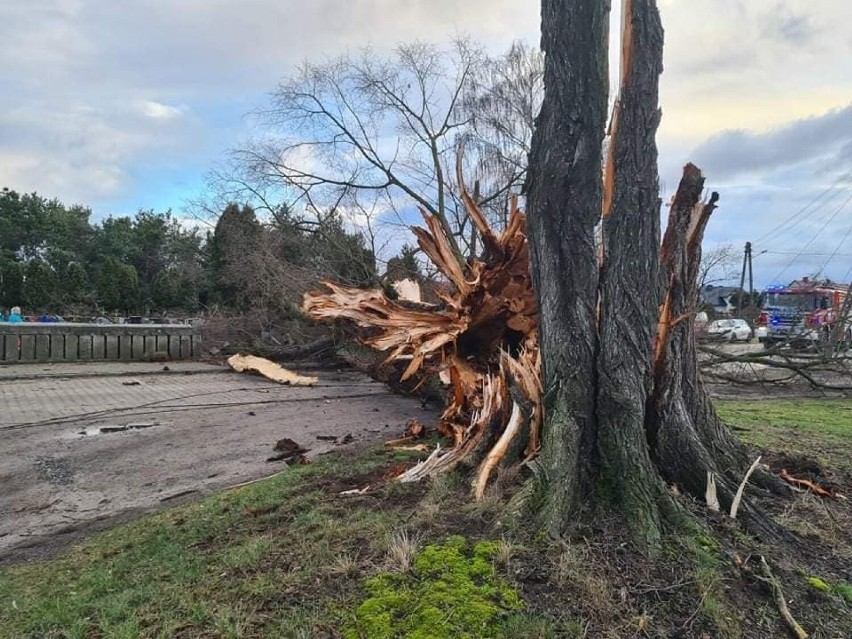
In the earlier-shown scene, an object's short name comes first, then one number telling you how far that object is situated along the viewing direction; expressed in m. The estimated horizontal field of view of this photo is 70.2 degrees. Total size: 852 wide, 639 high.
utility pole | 33.56
